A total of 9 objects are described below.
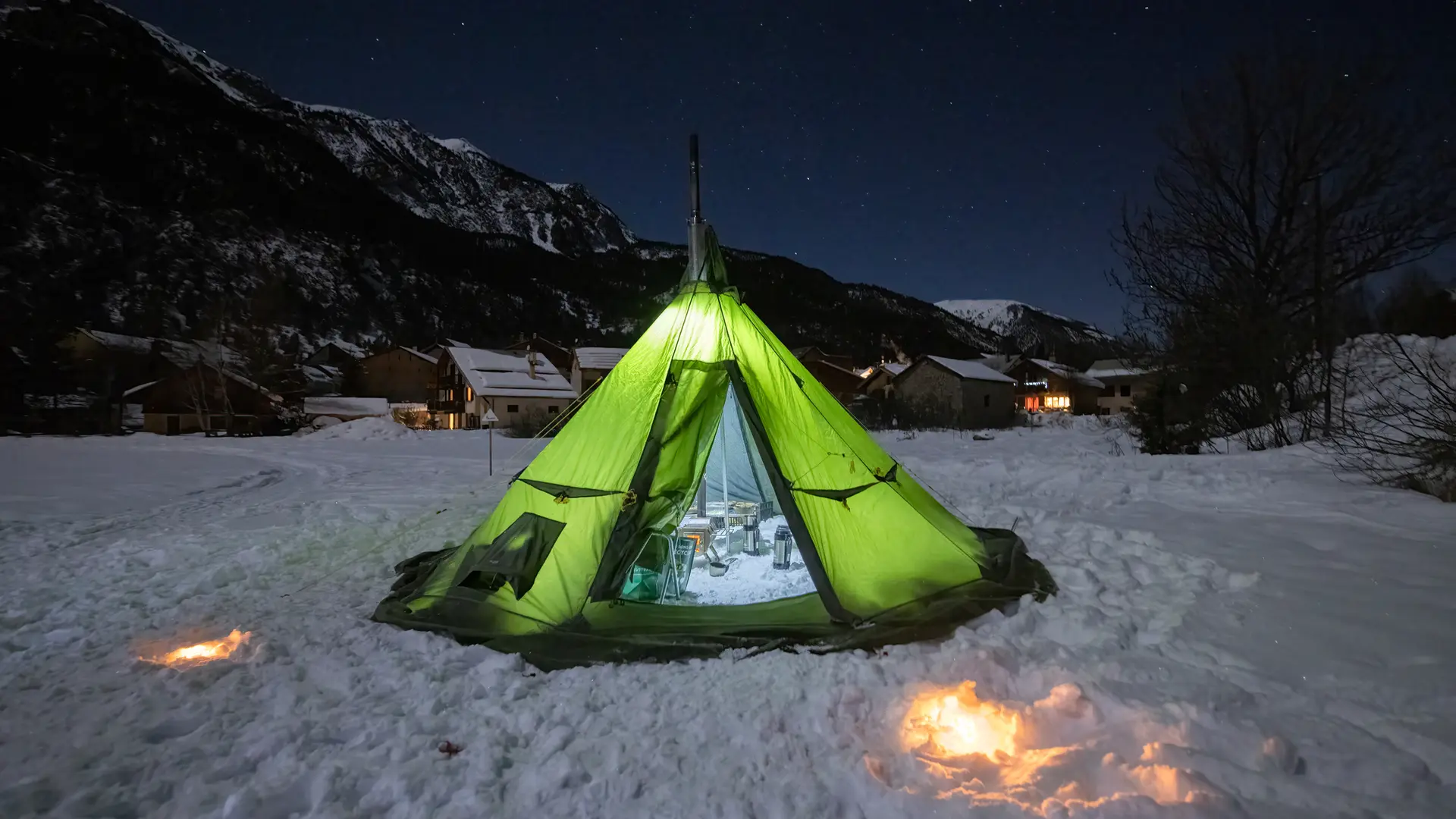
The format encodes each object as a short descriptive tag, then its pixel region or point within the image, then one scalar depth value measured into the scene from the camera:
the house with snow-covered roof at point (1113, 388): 53.16
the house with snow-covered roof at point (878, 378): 51.92
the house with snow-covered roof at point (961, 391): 38.94
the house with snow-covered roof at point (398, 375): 54.62
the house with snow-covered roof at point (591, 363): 49.22
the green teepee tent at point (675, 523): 4.53
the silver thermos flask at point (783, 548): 6.44
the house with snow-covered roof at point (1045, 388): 56.72
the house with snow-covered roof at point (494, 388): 41.78
